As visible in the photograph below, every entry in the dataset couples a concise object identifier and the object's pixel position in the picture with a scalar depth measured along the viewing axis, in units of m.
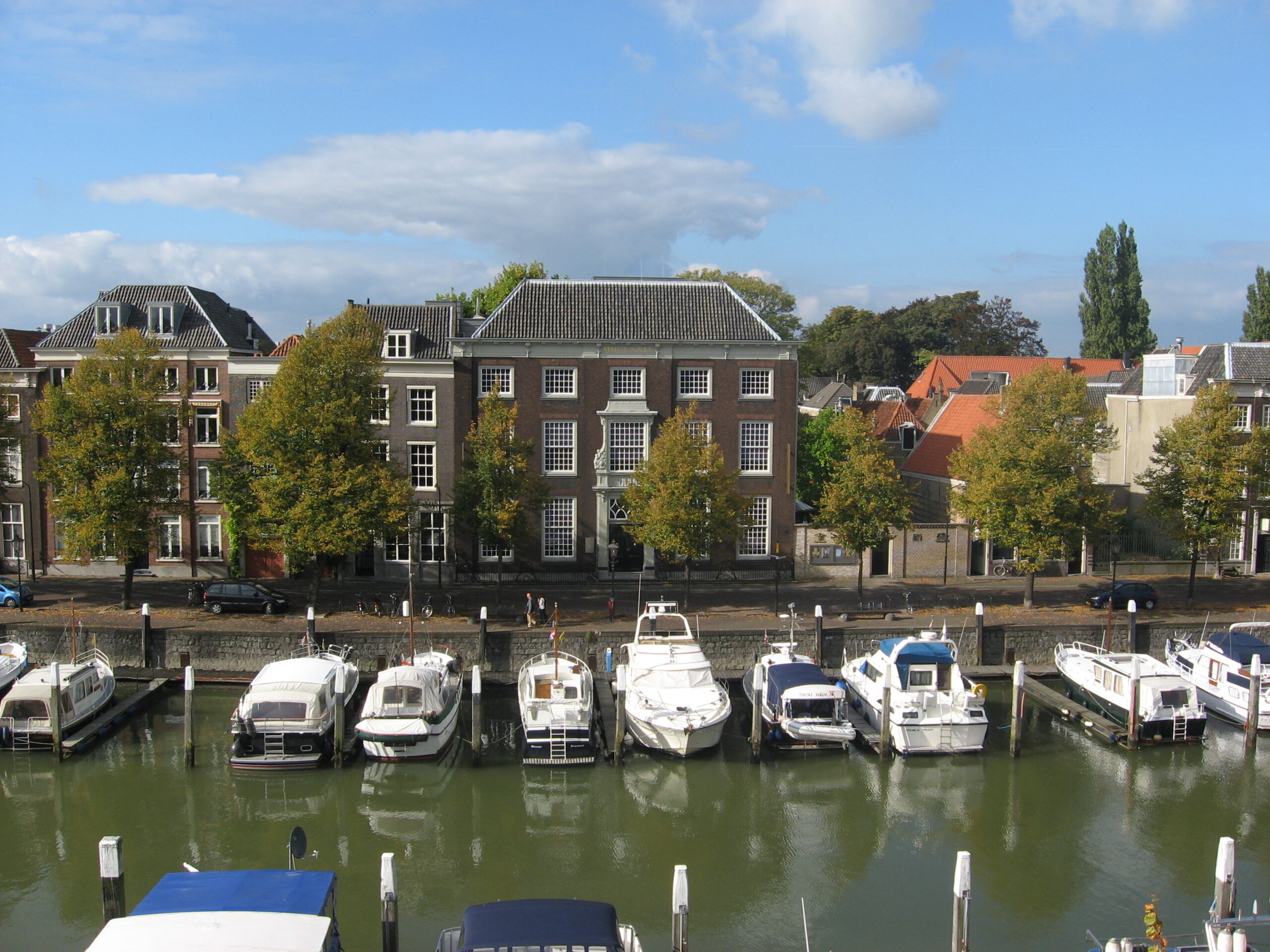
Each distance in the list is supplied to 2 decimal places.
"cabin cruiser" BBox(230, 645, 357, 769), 26.34
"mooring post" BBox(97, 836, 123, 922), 17.27
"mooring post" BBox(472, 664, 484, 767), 26.80
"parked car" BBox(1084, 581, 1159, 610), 38.53
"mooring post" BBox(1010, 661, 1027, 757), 27.94
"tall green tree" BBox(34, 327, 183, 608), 36.06
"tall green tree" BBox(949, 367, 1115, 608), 36.91
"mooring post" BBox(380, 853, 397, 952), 16.56
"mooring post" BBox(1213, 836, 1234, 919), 17.75
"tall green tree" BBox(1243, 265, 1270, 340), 81.12
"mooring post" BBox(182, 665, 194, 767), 26.72
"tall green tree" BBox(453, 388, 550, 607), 37.47
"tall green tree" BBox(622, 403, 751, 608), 37.12
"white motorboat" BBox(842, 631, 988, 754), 27.75
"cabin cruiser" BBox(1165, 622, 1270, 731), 30.36
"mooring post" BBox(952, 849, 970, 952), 16.97
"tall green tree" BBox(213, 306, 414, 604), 34.56
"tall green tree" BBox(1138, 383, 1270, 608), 38.84
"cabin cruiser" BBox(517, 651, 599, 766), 26.61
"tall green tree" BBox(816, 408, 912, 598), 38.22
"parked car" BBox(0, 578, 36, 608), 38.06
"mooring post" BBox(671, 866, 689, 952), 16.34
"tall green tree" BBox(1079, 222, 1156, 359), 93.12
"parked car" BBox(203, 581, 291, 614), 37.50
